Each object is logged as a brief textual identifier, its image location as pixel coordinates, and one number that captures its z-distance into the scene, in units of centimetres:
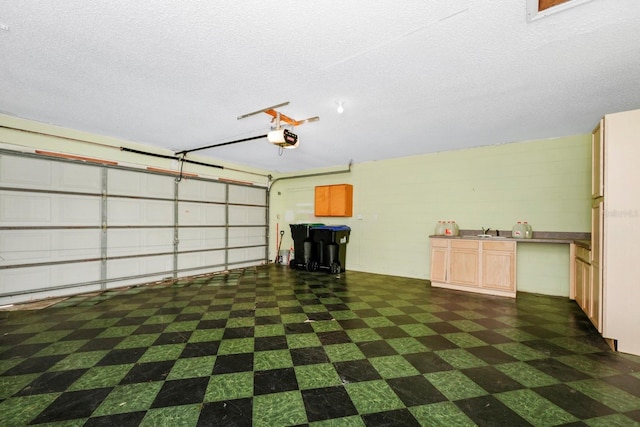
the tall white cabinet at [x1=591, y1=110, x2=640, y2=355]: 284
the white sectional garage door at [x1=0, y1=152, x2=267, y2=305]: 436
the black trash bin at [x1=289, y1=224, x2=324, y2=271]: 738
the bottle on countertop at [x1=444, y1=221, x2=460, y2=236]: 583
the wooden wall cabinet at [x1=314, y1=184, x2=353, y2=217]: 749
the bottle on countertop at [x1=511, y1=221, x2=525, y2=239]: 518
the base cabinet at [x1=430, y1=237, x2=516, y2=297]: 493
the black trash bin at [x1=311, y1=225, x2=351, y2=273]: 706
